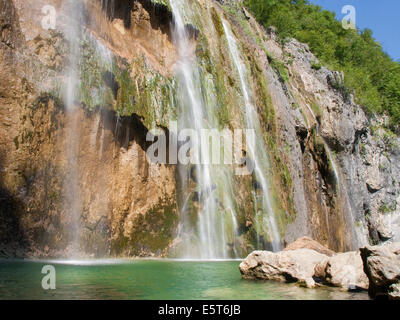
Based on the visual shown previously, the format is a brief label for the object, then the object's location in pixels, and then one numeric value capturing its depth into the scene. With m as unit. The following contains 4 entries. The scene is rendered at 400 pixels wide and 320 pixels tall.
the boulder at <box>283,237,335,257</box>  10.68
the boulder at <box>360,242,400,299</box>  5.71
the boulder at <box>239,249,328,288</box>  7.59
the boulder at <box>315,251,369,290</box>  7.01
